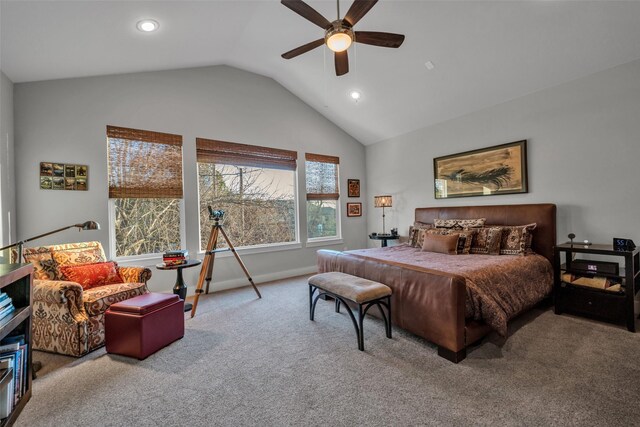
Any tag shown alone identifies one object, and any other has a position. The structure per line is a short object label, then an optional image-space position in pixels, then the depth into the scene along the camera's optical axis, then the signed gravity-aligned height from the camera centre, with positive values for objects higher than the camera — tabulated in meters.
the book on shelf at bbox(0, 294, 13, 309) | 1.60 -0.48
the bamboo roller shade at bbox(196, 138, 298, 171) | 4.14 +0.98
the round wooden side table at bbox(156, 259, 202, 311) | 3.04 -0.74
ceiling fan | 2.06 +1.50
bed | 2.10 -0.68
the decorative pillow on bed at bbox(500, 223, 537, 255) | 3.27 -0.40
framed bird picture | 3.77 +0.54
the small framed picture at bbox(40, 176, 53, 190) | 3.04 +0.42
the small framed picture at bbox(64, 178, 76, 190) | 3.17 +0.42
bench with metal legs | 2.30 -0.71
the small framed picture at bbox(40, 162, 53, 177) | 3.04 +0.58
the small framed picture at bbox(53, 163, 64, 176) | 3.10 +0.58
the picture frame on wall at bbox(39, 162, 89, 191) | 3.05 +0.50
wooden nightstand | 2.54 -0.88
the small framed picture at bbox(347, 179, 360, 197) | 5.78 +0.51
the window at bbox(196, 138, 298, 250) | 4.25 +0.41
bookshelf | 1.58 -0.56
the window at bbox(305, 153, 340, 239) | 5.30 +0.32
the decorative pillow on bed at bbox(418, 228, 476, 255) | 3.56 -0.42
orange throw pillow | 2.64 -0.55
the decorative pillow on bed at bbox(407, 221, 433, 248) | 4.25 -0.37
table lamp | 5.13 +0.17
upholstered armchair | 2.26 -0.69
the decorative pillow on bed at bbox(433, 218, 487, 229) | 3.85 -0.22
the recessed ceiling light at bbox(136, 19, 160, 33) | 2.58 +1.85
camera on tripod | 3.61 +0.02
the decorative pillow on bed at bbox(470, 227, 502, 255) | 3.40 -0.43
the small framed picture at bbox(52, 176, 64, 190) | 3.10 +0.43
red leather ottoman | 2.23 -0.91
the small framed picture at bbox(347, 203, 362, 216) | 5.77 +0.05
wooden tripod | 3.27 -0.60
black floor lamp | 2.10 -0.22
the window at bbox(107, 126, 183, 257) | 3.51 +0.36
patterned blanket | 2.22 -0.68
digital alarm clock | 2.63 -0.40
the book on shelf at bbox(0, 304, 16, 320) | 1.59 -0.53
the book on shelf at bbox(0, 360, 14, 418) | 1.46 -0.90
